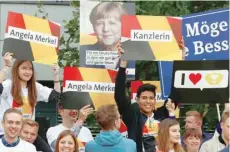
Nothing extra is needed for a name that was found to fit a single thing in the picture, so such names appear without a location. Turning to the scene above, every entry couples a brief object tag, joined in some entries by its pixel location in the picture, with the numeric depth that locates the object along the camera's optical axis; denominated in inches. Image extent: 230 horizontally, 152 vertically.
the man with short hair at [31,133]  490.5
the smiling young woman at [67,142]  453.5
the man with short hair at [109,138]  449.4
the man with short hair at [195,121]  514.2
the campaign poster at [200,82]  486.4
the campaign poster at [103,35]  617.2
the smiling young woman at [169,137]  448.2
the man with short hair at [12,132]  442.9
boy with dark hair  501.1
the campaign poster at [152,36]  542.7
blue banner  531.0
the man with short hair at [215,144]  475.2
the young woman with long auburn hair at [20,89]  504.4
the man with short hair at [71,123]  503.9
